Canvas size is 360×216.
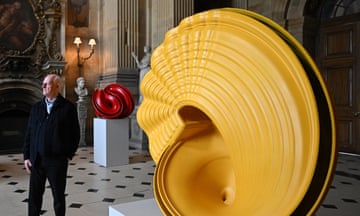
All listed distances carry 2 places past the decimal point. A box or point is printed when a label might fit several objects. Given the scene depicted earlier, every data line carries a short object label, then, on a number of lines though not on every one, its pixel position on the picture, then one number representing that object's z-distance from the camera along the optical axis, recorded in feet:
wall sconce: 34.31
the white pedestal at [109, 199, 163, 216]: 6.05
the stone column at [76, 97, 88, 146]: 32.91
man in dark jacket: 9.36
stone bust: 32.16
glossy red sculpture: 22.82
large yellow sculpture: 2.76
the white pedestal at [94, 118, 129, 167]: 22.75
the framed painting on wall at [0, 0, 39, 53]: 31.22
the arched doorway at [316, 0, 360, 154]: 26.40
